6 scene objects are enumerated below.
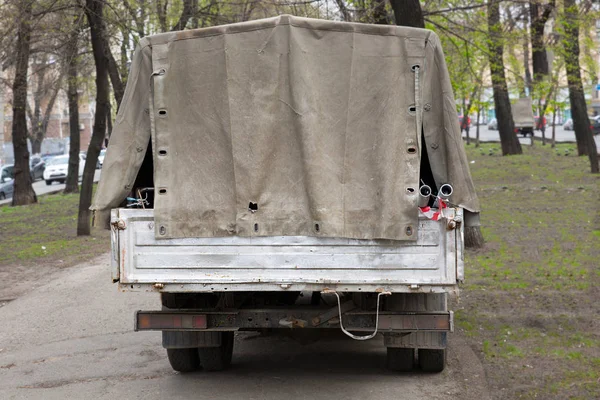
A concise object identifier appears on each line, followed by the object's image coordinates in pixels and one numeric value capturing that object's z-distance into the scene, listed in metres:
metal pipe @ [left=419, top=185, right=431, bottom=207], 6.64
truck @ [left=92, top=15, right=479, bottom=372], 6.51
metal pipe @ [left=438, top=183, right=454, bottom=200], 6.57
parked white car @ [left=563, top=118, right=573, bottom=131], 74.38
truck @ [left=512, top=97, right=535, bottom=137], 36.62
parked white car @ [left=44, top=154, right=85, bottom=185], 47.84
